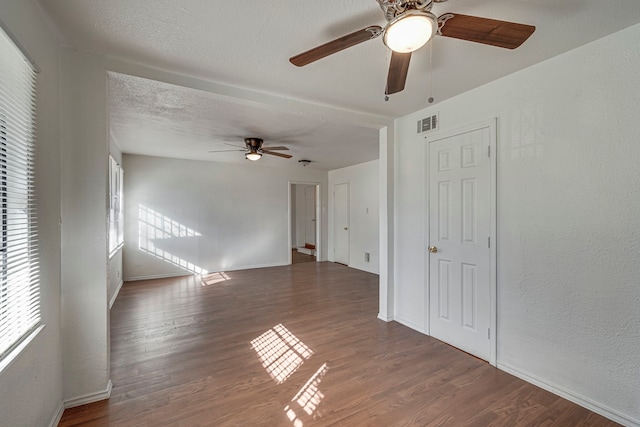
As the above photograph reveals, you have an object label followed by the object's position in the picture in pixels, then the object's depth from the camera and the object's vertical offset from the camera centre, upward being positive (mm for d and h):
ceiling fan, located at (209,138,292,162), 3854 +946
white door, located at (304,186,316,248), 9052 -95
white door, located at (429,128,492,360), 2414 -282
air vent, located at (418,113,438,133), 2834 +948
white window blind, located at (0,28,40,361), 1231 +57
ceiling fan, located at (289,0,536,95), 1198 +880
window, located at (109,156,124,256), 3816 +78
